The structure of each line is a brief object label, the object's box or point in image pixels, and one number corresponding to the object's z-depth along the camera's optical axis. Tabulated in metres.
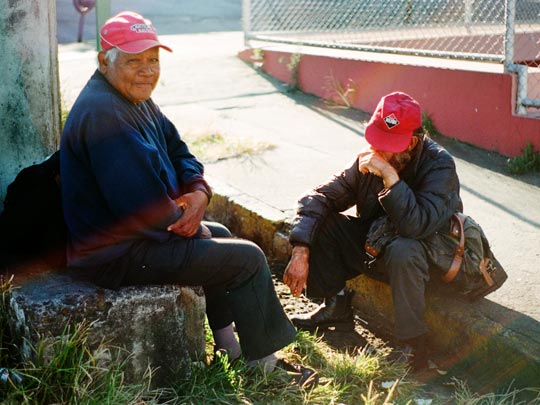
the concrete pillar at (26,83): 4.37
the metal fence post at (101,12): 5.26
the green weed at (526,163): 6.48
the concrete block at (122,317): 3.35
